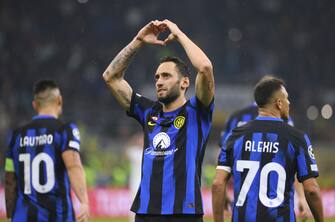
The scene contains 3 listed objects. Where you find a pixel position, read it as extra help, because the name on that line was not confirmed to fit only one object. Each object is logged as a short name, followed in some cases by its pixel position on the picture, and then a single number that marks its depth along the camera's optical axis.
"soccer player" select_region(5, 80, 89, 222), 12.55
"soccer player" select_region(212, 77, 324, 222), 10.62
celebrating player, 10.41
